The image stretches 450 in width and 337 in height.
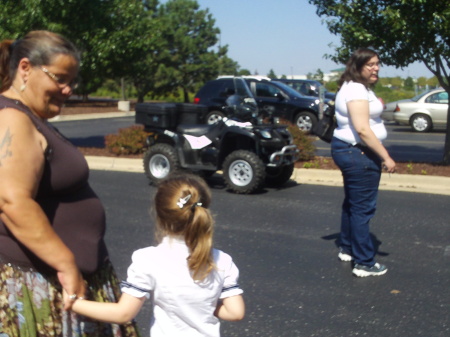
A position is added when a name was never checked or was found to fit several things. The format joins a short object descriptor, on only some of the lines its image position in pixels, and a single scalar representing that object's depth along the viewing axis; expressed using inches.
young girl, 102.0
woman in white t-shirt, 217.9
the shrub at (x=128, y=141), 523.8
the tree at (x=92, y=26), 535.8
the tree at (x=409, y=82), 2258.2
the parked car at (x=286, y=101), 818.8
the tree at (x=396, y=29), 418.9
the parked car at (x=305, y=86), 952.3
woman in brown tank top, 92.8
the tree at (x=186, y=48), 1688.0
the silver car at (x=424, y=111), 850.8
